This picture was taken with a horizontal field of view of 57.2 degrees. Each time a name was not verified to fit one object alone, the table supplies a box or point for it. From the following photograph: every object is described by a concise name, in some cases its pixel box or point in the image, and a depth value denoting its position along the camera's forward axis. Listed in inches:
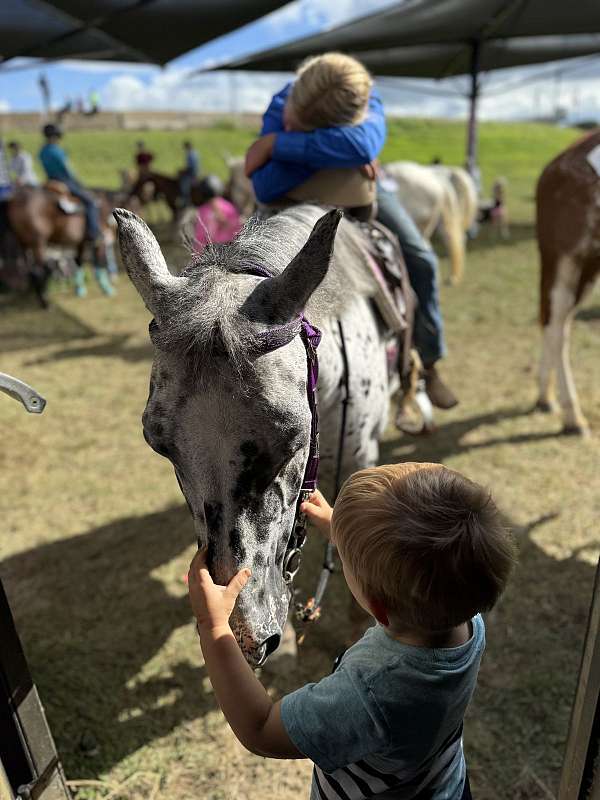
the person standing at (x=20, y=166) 419.5
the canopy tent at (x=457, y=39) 332.2
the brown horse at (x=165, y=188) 535.8
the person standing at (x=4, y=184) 331.9
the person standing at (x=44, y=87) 812.6
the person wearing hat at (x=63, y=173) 344.2
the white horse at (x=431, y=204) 334.3
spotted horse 44.3
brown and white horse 149.4
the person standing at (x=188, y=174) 533.3
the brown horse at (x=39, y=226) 329.7
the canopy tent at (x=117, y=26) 201.8
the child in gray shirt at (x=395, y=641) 35.4
